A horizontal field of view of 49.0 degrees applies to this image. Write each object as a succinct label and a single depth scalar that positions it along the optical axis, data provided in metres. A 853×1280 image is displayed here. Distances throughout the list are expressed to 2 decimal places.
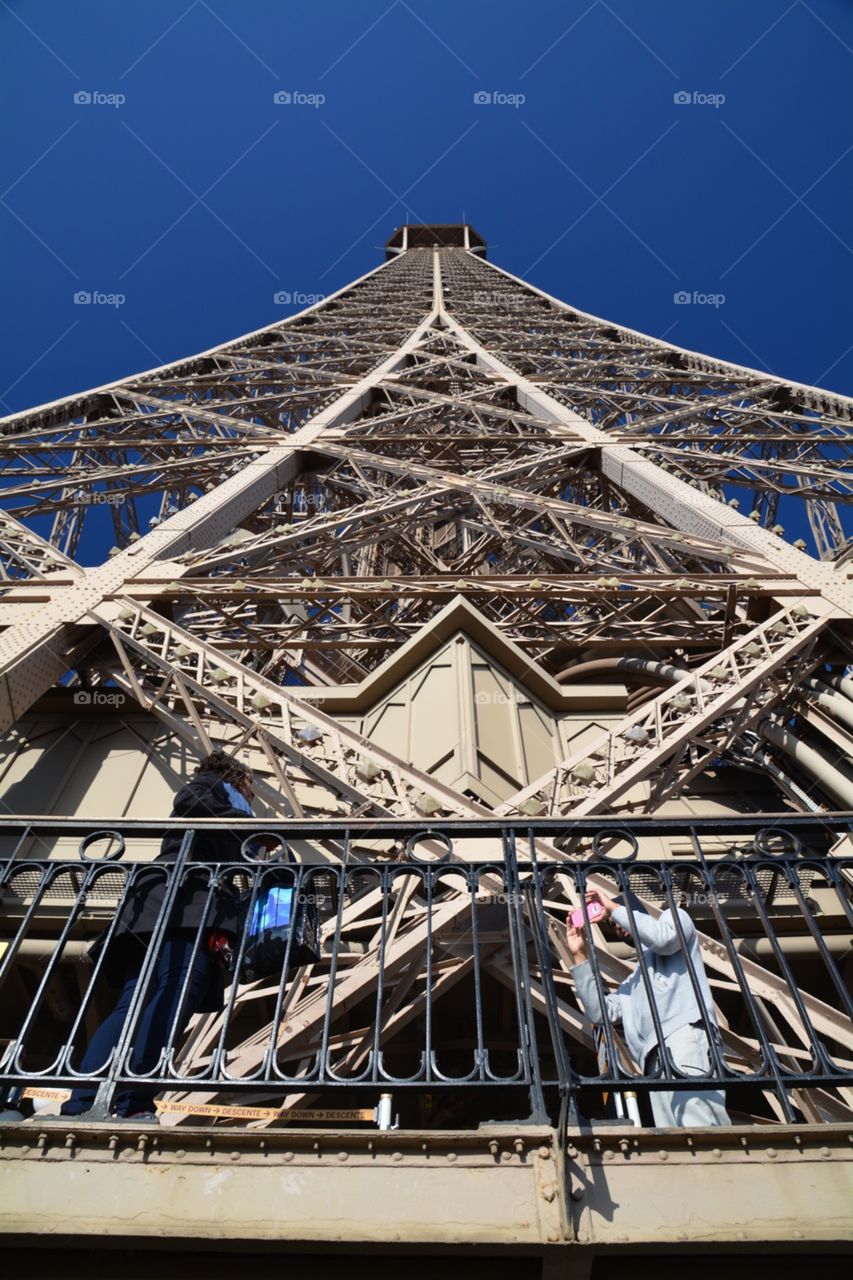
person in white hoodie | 3.91
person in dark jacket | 3.95
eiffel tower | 6.34
